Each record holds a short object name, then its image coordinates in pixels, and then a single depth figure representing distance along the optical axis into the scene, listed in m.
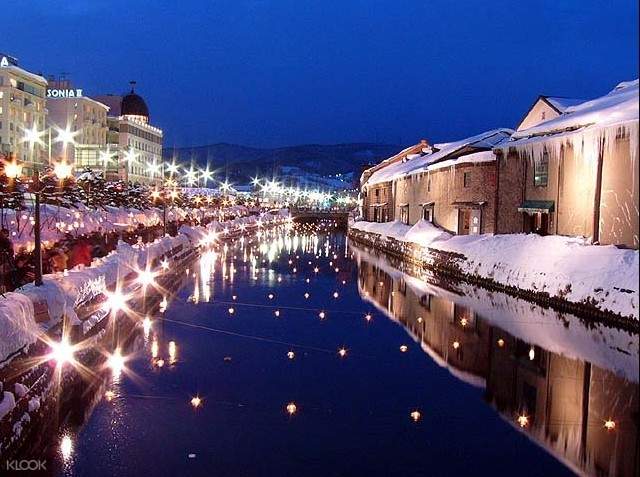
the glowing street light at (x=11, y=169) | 17.56
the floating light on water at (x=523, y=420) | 10.87
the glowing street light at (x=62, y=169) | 23.84
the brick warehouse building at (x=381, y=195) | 64.25
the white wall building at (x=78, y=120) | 99.38
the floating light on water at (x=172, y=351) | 14.50
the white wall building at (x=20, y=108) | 79.56
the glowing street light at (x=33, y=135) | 30.23
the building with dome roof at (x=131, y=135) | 109.44
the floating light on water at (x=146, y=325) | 17.06
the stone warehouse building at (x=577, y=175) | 22.62
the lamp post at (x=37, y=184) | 13.98
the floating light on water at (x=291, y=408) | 11.12
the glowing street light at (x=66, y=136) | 35.38
